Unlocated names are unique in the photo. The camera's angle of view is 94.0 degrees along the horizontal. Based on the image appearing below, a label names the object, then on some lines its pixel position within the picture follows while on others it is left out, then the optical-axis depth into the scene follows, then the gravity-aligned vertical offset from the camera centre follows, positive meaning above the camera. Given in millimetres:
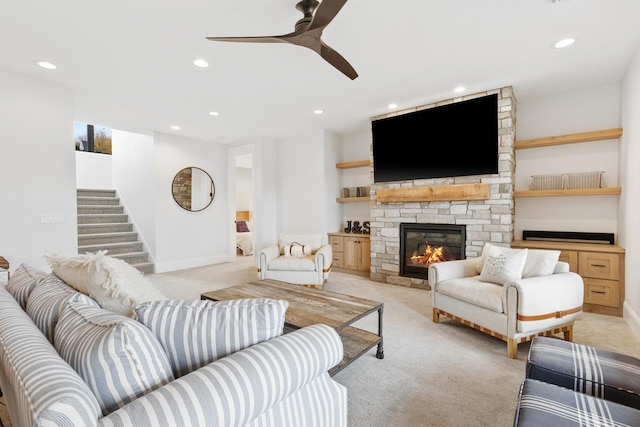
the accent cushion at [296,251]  4340 -622
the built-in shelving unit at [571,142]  3287 +773
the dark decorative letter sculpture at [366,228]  5305 -365
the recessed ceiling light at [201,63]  2847 +1417
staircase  5238 -360
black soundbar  3465 -371
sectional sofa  661 -440
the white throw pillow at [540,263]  2473 -482
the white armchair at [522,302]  2209 -756
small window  6975 +1711
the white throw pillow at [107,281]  1299 -329
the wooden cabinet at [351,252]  4969 -762
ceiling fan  1714 +1161
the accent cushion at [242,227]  8079 -498
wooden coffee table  1937 -743
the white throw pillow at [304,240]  4539 -486
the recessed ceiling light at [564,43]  2555 +1419
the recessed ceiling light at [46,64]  2834 +1411
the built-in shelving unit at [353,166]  5107 +753
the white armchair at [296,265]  4004 -764
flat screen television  3639 +874
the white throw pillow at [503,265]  2508 -511
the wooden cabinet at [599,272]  3061 -701
